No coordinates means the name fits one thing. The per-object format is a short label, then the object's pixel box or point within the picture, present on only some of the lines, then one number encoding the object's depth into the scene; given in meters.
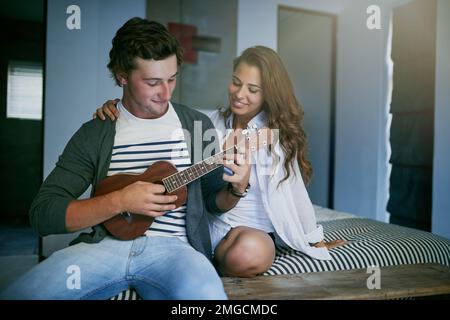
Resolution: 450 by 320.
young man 0.81
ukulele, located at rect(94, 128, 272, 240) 0.95
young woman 1.10
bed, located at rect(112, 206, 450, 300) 1.15
